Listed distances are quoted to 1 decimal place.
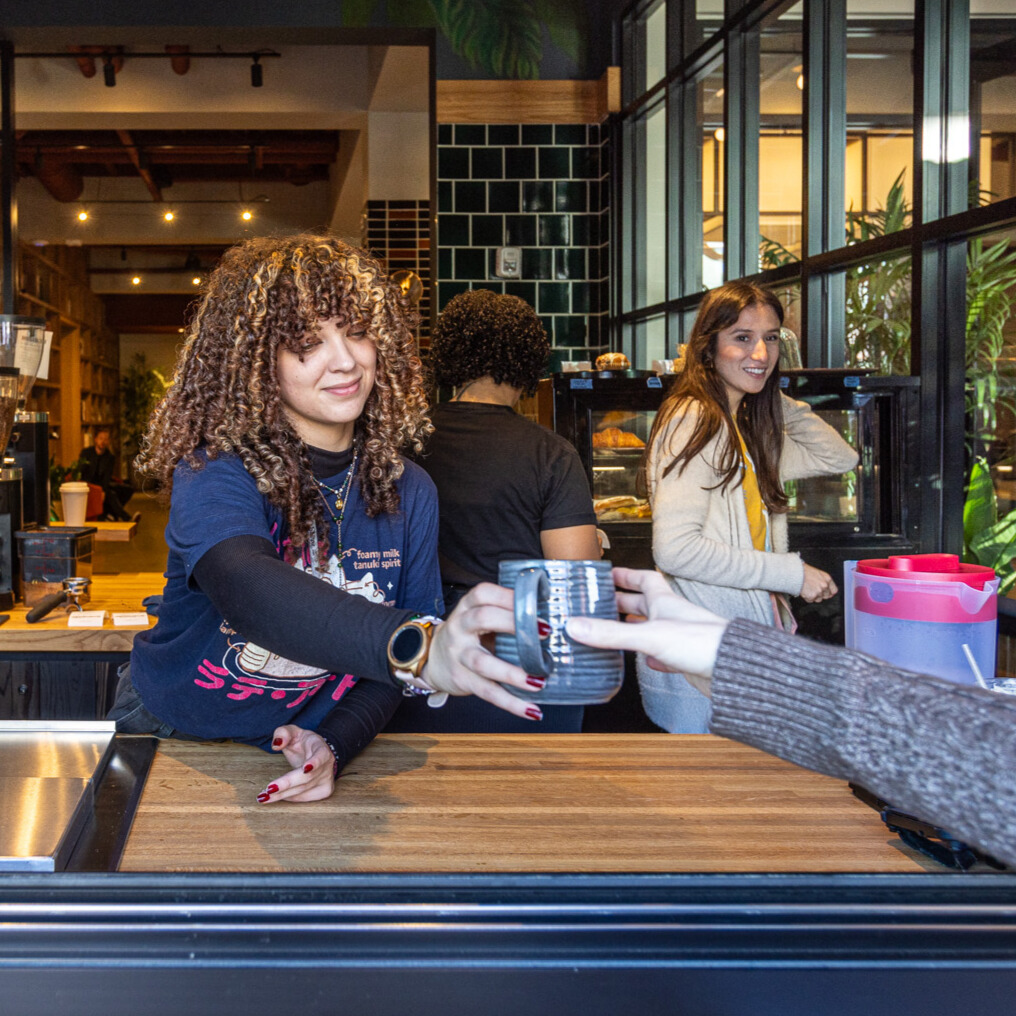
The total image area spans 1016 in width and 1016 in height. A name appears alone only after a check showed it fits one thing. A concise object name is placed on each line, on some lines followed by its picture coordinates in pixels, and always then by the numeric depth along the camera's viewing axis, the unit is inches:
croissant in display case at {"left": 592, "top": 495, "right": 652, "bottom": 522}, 127.1
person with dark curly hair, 92.3
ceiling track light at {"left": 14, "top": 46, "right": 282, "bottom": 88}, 267.6
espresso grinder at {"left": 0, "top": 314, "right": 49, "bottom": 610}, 109.5
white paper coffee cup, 129.1
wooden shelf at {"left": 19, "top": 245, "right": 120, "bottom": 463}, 432.8
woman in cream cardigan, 89.0
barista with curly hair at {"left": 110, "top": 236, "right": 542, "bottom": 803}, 50.6
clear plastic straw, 51.5
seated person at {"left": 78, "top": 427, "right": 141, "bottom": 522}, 382.9
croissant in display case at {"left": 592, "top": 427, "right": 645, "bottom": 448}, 128.2
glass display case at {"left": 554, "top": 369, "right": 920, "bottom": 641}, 117.0
